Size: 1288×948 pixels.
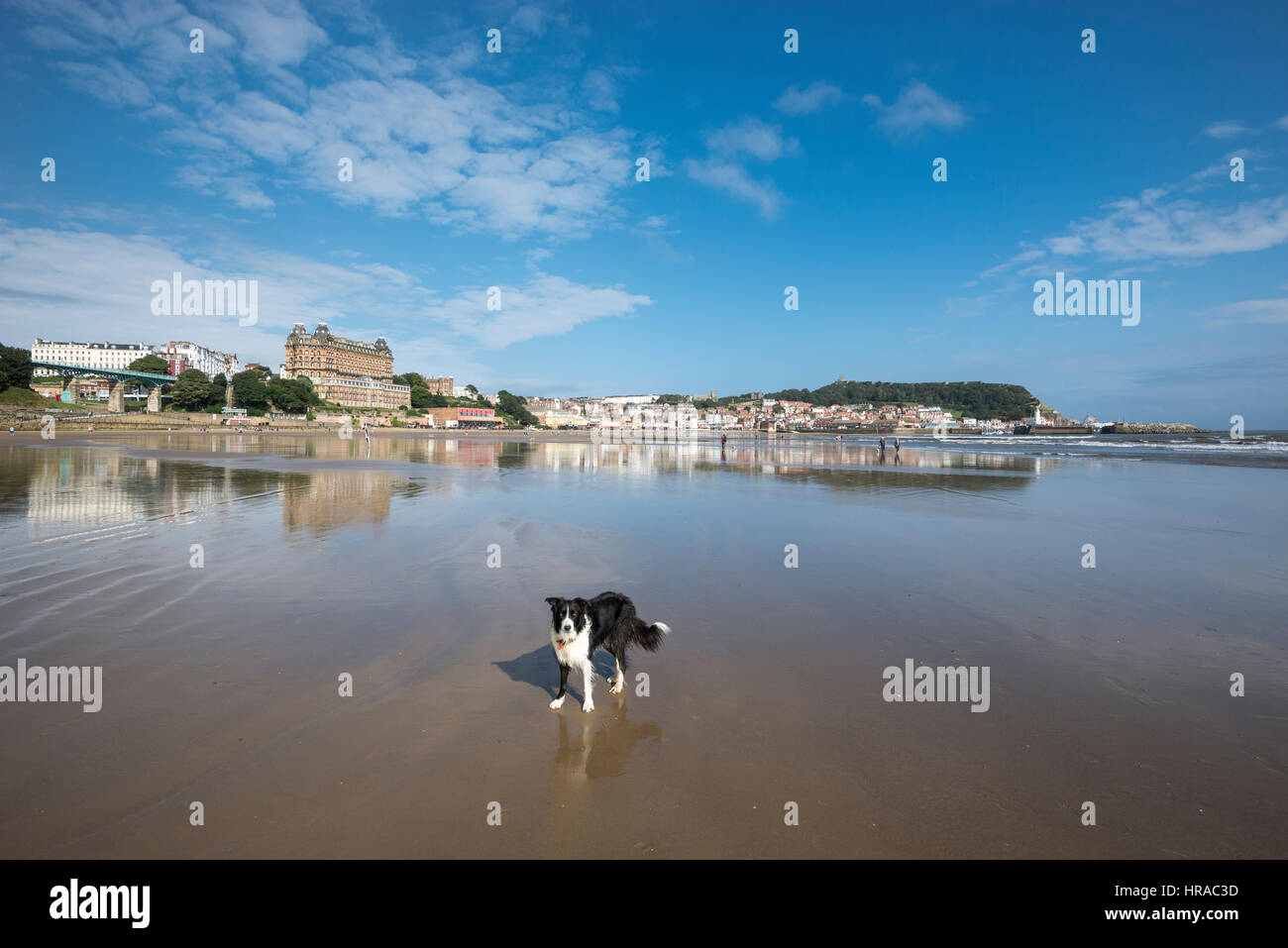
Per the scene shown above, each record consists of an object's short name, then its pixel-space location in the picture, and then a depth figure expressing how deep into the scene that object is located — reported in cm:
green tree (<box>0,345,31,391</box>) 7375
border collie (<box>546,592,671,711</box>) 484
